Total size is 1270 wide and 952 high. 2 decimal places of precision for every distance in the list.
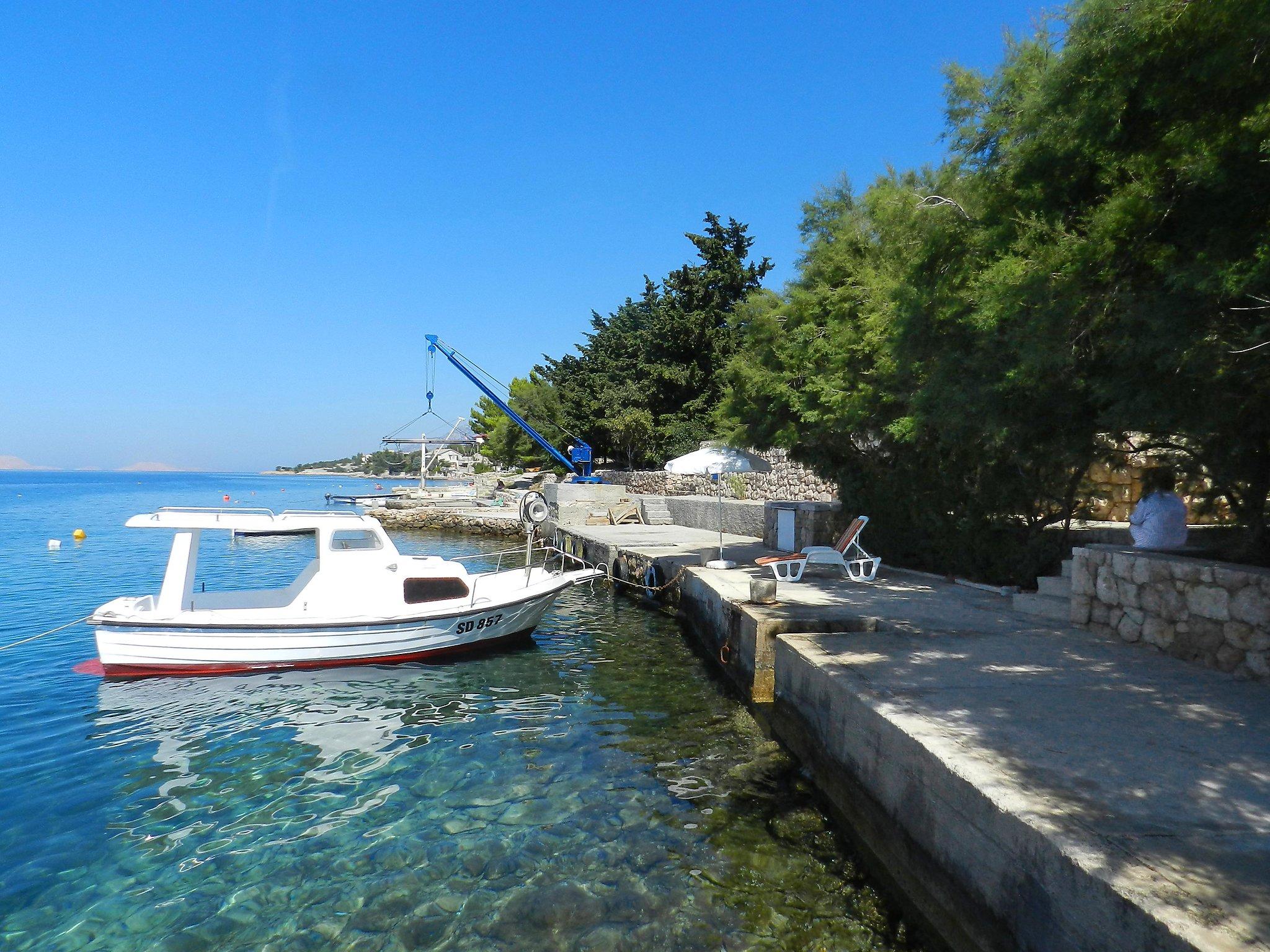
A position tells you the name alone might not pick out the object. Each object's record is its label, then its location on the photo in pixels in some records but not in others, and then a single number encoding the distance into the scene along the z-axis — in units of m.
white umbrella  14.25
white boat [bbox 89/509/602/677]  10.38
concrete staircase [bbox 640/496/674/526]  28.27
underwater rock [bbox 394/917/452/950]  4.55
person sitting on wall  7.81
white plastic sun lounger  11.59
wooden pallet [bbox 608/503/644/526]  28.02
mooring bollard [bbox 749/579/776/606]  9.42
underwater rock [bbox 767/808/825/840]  5.77
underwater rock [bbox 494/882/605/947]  4.64
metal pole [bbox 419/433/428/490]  56.50
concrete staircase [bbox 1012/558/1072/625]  8.39
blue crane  42.00
